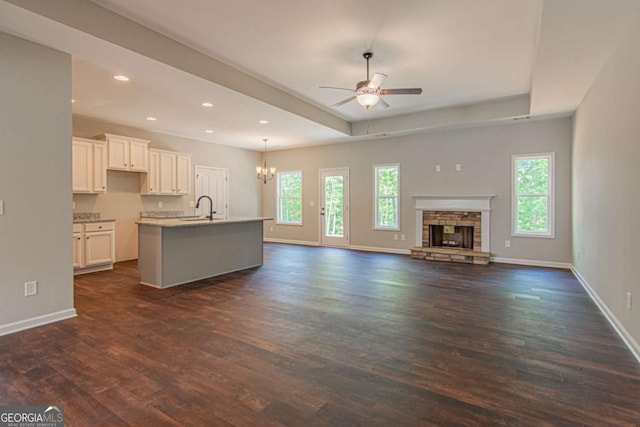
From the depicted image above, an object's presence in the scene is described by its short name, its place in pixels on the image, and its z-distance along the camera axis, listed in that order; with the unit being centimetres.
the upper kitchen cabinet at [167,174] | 700
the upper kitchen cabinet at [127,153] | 620
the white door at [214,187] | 836
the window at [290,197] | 954
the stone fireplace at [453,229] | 668
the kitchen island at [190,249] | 471
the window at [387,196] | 787
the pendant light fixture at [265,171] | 808
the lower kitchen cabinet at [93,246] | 550
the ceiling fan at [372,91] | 386
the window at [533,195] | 620
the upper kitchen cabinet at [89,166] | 573
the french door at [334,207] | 866
